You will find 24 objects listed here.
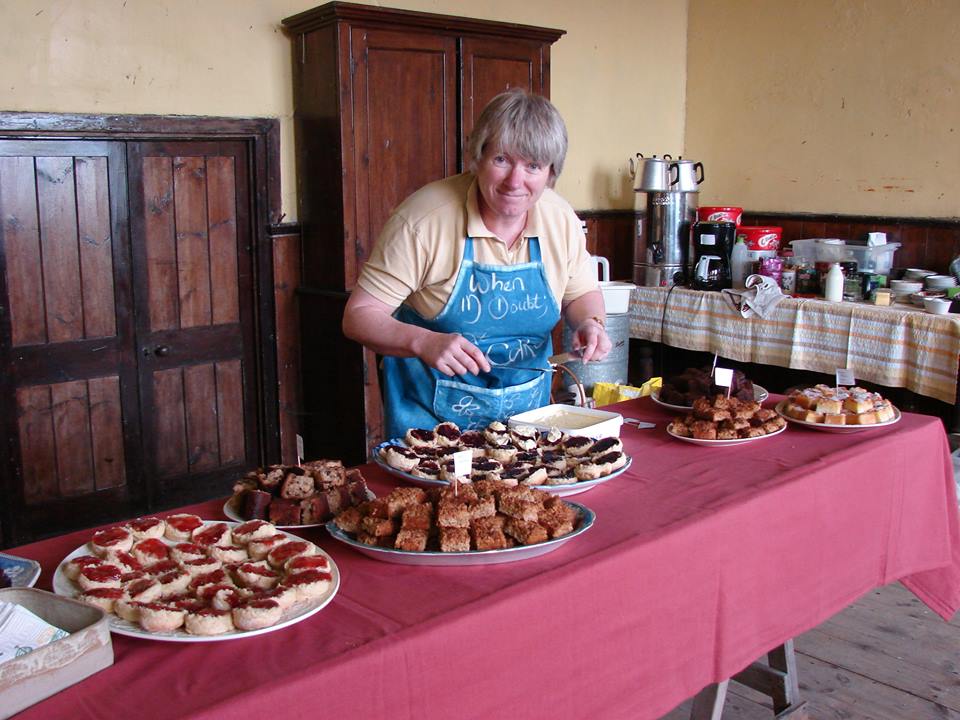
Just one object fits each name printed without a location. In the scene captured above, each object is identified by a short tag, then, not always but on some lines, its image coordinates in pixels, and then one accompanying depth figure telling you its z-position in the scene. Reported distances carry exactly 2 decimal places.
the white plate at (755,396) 2.79
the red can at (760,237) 5.48
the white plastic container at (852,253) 5.22
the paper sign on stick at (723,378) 2.61
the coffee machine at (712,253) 5.51
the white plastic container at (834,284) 4.99
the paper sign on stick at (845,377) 2.76
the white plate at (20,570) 1.50
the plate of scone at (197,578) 1.38
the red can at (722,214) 5.78
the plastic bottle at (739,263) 5.45
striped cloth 4.41
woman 2.45
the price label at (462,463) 1.85
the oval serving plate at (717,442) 2.42
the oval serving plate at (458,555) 1.64
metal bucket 5.17
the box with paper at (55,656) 1.19
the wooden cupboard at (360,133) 4.36
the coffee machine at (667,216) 5.71
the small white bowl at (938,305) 4.47
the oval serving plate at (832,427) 2.55
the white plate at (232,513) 1.80
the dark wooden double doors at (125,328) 4.05
